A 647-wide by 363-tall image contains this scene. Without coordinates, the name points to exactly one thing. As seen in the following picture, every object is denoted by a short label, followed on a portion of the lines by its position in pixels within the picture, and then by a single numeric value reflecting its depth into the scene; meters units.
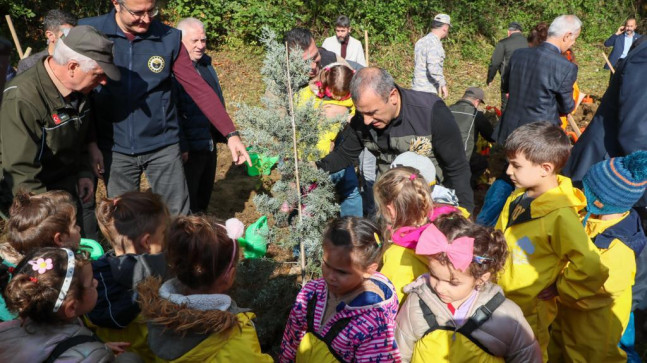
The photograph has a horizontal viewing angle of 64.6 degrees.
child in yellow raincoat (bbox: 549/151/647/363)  2.69
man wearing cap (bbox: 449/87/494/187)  5.45
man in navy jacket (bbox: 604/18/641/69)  9.30
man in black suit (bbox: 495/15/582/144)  4.80
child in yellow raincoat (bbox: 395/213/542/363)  2.17
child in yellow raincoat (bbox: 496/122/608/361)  2.56
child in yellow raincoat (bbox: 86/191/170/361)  2.43
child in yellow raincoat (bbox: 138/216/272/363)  1.96
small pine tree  3.32
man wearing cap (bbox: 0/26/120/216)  3.00
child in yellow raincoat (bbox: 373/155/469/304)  2.63
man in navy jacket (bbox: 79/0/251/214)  3.42
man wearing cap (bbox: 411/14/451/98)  7.24
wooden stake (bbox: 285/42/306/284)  3.26
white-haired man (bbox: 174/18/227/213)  4.48
